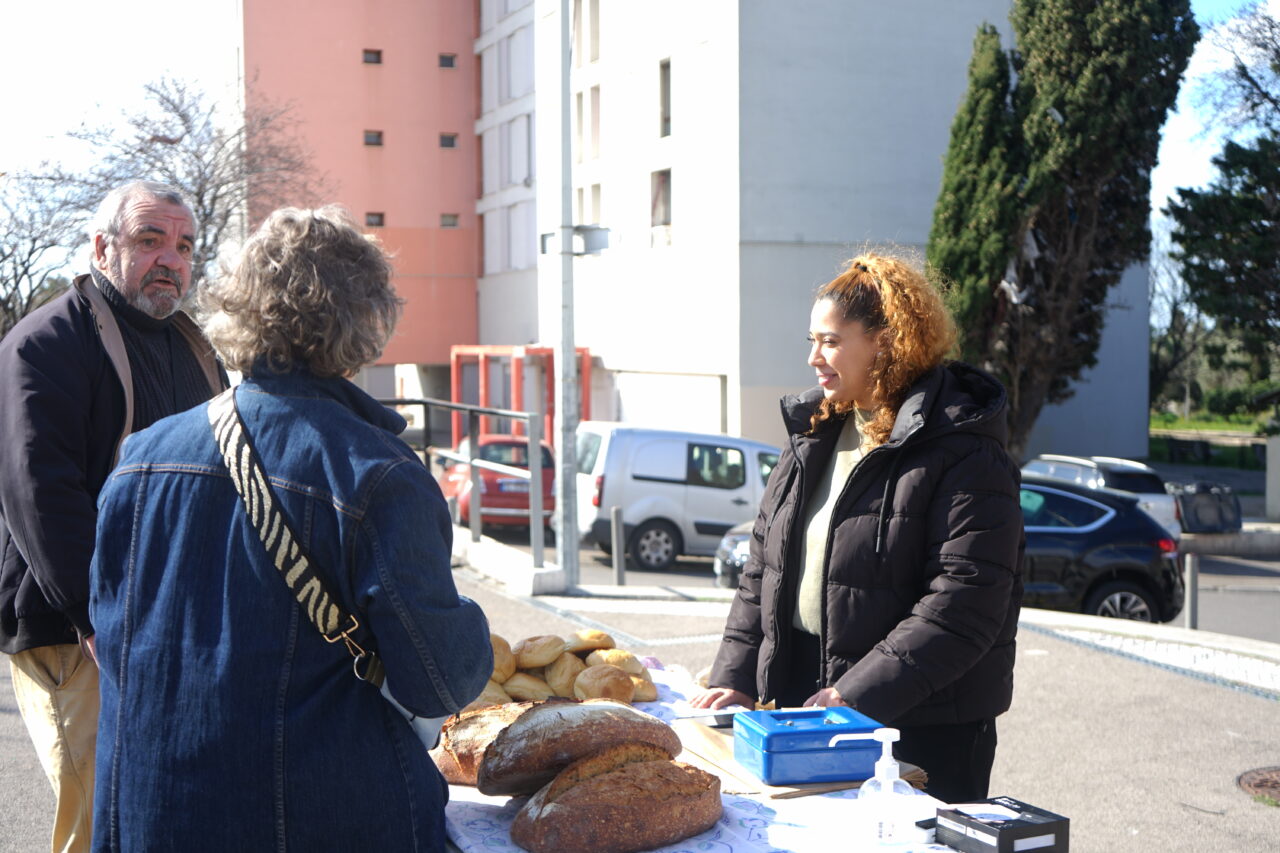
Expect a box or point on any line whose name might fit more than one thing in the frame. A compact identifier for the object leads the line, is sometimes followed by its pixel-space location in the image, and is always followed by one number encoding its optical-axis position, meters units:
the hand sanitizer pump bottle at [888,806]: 2.33
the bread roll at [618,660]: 3.35
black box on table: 2.20
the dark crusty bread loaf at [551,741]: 2.56
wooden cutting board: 2.61
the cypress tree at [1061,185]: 23.41
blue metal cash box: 2.62
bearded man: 3.04
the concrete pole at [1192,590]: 10.96
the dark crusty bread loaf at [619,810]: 2.33
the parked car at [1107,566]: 11.65
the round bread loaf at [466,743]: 2.71
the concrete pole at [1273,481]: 24.61
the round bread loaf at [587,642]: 3.49
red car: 17.06
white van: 17.20
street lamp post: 10.92
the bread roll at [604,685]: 3.20
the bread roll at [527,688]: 3.25
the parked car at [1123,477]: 17.95
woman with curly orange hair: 3.04
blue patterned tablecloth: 2.35
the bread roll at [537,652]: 3.40
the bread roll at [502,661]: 3.31
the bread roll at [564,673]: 3.31
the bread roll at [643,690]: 3.27
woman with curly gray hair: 2.09
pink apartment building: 40.75
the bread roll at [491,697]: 3.14
